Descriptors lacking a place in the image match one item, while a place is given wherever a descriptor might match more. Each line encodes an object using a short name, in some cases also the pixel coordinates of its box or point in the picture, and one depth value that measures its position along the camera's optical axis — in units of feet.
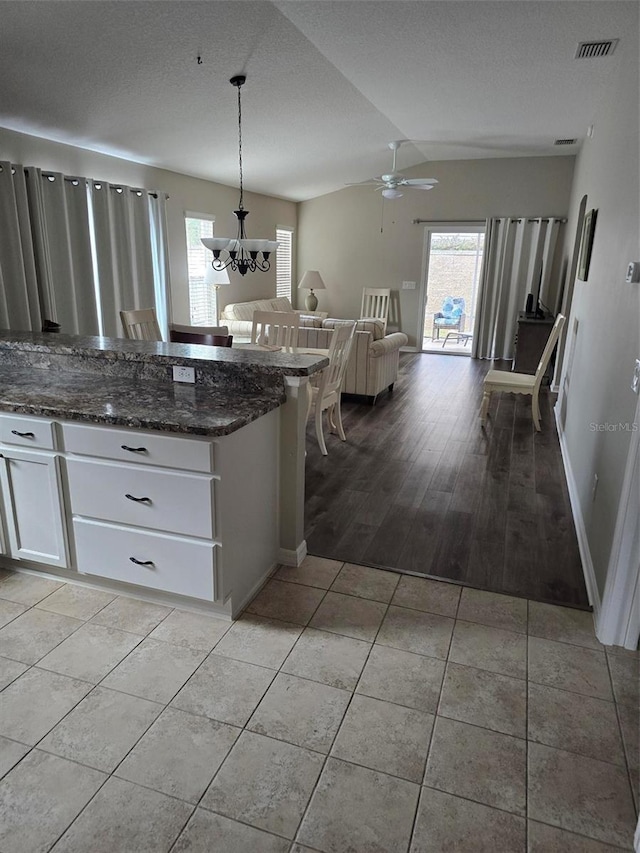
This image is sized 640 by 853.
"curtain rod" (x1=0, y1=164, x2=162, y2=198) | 15.65
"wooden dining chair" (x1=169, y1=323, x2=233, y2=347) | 13.78
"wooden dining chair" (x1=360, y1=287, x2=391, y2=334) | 31.30
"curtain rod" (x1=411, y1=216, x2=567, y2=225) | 27.76
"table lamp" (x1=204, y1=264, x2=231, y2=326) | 23.03
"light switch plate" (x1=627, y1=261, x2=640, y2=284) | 7.94
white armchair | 17.95
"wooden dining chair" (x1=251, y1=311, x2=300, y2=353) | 15.62
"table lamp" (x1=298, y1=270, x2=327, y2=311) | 30.42
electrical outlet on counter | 8.82
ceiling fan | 21.39
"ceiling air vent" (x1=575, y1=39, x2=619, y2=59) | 12.22
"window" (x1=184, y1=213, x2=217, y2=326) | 23.28
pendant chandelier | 14.55
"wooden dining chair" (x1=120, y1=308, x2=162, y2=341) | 14.89
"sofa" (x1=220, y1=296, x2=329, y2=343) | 22.81
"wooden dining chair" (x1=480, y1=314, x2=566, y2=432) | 16.26
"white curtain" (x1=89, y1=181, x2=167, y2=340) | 17.89
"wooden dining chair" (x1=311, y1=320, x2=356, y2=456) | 13.85
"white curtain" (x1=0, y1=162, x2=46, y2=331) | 14.49
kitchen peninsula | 7.11
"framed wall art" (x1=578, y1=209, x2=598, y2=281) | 14.77
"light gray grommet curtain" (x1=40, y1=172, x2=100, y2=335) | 16.08
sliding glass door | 29.94
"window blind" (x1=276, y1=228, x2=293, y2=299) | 31.37
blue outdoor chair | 31.24
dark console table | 22.89
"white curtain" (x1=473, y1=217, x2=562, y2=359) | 27.99
